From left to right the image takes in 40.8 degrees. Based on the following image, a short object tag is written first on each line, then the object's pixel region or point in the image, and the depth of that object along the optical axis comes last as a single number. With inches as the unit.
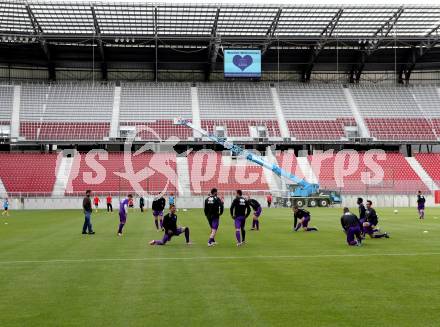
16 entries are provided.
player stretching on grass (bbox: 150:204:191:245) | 702.5
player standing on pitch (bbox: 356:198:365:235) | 777.6
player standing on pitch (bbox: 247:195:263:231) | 962.1
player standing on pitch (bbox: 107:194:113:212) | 1839.8
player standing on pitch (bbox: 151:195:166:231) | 970.6
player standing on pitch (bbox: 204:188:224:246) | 681.6
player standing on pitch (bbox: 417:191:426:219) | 1237.1
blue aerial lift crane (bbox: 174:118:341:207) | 2091.5
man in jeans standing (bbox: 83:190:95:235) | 898.3
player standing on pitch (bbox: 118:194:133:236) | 859.4
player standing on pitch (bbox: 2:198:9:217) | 1679.1
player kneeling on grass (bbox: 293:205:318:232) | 927.7
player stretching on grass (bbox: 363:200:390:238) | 768.9
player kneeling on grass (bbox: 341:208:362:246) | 680.4
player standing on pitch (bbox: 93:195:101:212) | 1881.2
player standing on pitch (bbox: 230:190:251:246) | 696.4
